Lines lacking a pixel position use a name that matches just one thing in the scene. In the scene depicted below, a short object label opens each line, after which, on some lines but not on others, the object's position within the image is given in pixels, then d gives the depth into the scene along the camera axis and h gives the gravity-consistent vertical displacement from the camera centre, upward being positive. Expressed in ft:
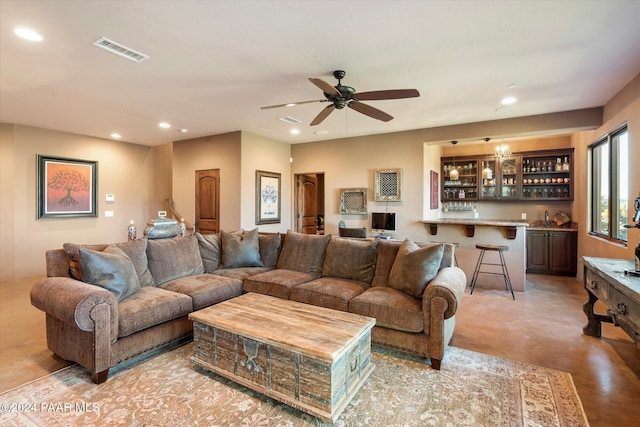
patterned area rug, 6.16 -4.10
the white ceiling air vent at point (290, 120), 15.87 +4.78
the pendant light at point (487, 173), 20.74 +2.56
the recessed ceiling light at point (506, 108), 13.99 +4.73
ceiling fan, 9.05 +3.53
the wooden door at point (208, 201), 20.11 +0.68
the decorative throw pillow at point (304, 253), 12.38 -1.72
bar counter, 15.48 -1.59
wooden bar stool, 14.58 -2.71
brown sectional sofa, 7.57 -2.39
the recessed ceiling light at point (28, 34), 7.79 +4.54
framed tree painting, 18.26 +1.51
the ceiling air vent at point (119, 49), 8.39 +4.59
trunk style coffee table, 6.07 -3.02
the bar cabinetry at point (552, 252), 18.42 -2.45
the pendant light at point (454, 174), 21.39 +2.57
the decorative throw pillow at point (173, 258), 10.90 -1.72
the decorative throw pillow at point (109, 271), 8.34 -1.65
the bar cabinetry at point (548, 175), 19.71 +2.37
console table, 6.48 -2.02
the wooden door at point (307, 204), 23.39 +0.60
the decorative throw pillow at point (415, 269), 9.16 -1.74
